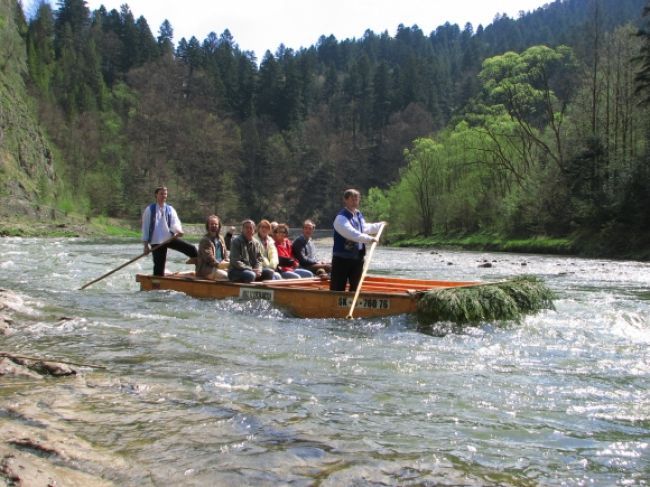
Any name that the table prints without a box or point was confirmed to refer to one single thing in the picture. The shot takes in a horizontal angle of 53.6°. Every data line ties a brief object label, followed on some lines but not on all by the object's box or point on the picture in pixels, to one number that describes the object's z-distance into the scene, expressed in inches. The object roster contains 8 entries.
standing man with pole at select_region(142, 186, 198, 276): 511.2
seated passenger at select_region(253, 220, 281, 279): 490.9
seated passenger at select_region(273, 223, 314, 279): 533.0
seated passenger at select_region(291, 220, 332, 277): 539.8
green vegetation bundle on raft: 355.3
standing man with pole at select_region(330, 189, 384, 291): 383.9
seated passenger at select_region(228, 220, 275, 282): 455.5
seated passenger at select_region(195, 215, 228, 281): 482.8
